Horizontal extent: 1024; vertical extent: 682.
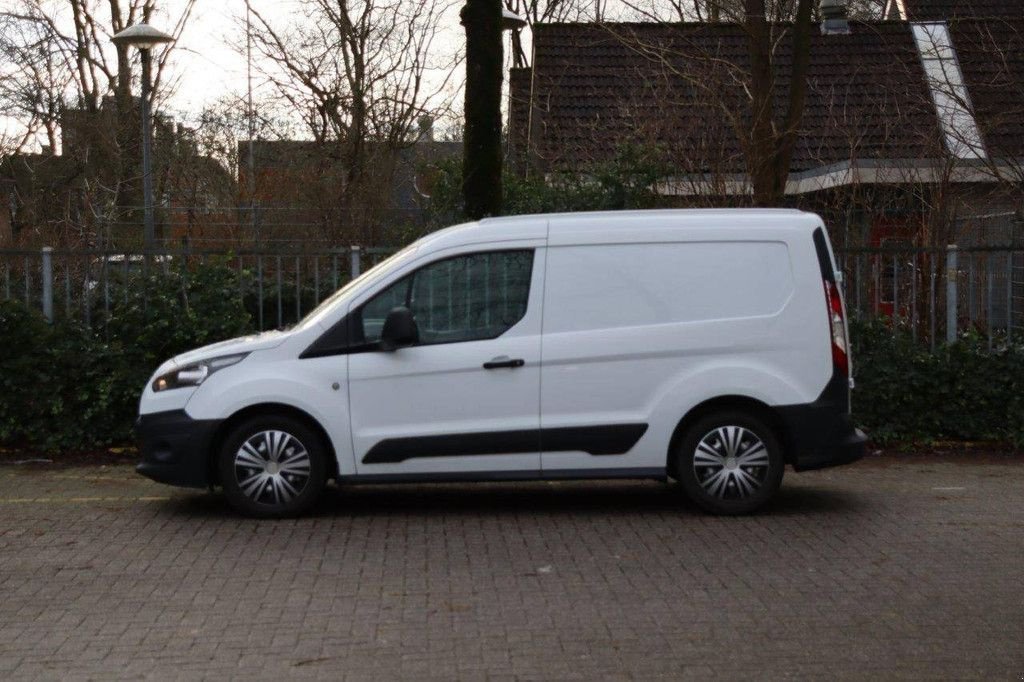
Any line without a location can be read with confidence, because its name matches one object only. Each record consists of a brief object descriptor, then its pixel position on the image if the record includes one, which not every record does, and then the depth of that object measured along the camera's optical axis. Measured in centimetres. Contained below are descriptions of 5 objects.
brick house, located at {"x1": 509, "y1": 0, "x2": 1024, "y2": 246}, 1633
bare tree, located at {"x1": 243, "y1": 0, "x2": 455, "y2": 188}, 2522
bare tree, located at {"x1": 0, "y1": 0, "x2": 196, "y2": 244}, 3092
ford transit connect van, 984
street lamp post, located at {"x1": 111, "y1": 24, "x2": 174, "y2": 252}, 2252
